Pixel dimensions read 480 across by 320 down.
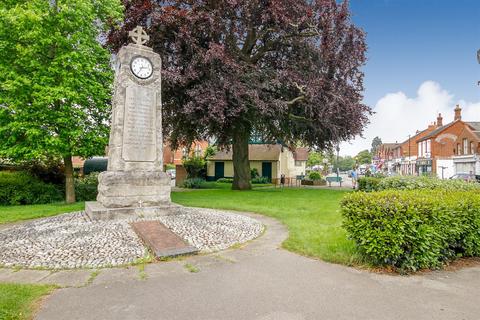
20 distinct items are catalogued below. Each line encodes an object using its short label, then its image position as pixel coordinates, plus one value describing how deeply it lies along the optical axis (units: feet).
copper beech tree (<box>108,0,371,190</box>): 52.29
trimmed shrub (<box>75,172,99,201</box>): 52.14
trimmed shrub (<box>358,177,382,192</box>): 51.62
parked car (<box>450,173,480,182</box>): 98.70
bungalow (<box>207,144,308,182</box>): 117.80
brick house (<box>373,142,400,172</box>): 247.56
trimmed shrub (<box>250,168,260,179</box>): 115.07
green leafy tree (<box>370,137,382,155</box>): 530.14
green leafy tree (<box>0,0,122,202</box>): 39.70
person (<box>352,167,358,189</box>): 84.49
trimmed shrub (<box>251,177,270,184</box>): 109.19
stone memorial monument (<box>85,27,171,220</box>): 29.60
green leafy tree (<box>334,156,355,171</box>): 448.12
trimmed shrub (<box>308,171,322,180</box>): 112.82
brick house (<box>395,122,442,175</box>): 184.24
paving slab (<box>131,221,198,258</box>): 18.81
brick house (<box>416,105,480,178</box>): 129.59
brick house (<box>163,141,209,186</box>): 159.74
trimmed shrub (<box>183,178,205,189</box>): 86.99
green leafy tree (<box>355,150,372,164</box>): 402.07
